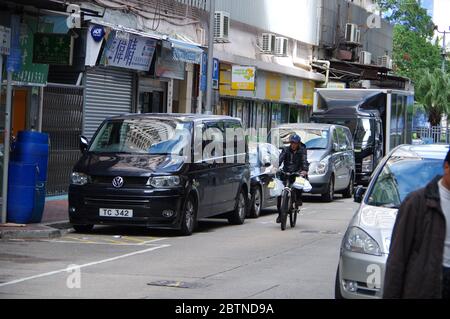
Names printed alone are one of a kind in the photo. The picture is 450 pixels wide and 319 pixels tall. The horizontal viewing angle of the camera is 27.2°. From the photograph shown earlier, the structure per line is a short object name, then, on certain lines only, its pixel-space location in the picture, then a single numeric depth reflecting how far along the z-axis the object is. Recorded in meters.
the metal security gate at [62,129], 20.22
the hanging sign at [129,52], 21.88
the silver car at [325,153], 23.89
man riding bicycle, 16.92
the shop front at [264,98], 29.67
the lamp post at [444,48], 63.56
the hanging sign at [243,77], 27.69
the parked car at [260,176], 19.17
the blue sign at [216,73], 28.27
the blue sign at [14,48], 15.16
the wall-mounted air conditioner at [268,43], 33.06
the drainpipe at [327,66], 39.34
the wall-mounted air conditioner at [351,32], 41.07
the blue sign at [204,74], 27.55
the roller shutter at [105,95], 22.06
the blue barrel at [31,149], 15.11
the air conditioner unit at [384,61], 47.16
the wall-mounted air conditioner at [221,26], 27.95
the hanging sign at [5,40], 14.53
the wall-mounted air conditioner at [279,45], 33.67
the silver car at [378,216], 8.08
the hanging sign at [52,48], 16.58
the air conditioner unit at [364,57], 42.89
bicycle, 16.55
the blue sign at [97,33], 20.98
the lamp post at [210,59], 23.94
